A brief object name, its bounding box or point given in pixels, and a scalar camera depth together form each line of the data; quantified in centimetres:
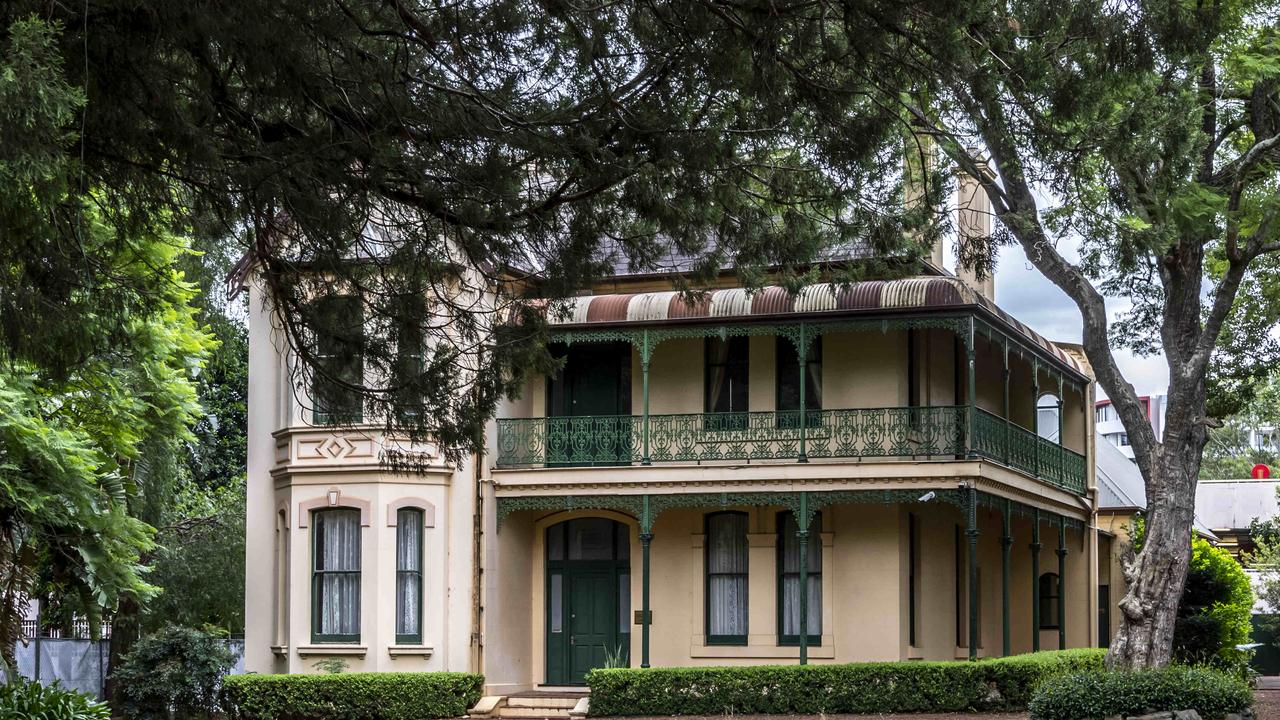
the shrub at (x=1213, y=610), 2430
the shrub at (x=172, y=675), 2319
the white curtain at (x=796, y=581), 2400
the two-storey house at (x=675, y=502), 2286
